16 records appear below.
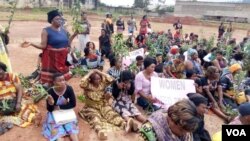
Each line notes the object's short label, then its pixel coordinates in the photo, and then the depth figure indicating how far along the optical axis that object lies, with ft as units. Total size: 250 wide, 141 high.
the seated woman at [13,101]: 10.03
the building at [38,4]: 69.37
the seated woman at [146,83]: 11.96
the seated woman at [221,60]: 17.41
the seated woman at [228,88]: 13.89
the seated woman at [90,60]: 14.66
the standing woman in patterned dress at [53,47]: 10.74
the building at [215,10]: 83.72
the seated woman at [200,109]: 8.00
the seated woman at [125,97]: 10.94
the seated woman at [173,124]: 5.22
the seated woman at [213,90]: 12.98
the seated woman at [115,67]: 12.43
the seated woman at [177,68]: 14.41
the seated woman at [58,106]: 9.53
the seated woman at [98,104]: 10.56
